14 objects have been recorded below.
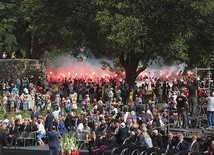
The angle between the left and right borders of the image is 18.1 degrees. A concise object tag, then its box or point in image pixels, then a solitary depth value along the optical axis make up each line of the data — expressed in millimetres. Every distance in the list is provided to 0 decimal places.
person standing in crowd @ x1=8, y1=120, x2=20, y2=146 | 30172
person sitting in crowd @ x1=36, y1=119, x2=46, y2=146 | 30312
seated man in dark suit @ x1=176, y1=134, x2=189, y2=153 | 23312
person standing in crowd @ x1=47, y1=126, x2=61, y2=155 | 25734
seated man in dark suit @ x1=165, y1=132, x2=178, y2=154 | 23938
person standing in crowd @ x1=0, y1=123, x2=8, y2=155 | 26156
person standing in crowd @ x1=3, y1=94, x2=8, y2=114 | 39894
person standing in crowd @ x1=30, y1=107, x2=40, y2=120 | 33125
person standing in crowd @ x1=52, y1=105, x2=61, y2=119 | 31709
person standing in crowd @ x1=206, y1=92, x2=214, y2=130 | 26656
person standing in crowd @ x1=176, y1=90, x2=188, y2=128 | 28350
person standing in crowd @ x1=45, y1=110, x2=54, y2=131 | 30466
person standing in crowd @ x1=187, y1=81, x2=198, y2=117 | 29628
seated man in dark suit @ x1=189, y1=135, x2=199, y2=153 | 22925
